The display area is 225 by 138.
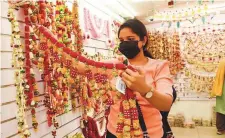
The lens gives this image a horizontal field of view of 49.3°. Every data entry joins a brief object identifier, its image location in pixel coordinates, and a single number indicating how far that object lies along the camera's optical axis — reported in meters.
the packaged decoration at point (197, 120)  5.99
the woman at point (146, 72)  1.50
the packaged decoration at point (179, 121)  5.93
